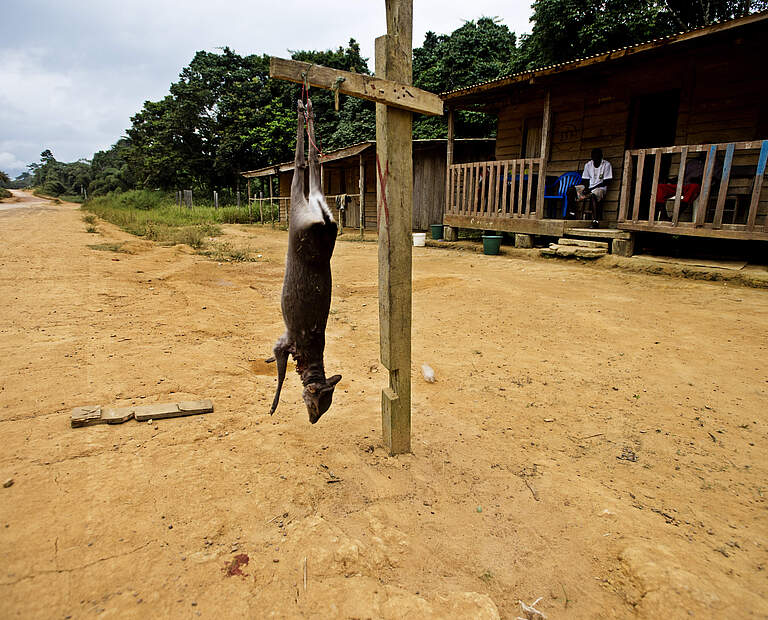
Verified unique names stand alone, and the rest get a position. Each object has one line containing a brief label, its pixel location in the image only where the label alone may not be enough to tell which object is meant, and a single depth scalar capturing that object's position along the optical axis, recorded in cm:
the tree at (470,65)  1973
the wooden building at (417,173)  1559
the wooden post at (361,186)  1527
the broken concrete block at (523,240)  1013
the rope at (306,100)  196
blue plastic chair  992
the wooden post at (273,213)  2255
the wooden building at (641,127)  714
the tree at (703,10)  1626
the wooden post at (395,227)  226
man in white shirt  928
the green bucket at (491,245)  1005
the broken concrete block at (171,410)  291
